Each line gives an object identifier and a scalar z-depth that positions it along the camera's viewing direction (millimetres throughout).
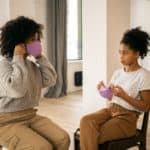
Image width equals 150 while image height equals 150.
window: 5895
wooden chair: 1818
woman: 1607
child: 1838
